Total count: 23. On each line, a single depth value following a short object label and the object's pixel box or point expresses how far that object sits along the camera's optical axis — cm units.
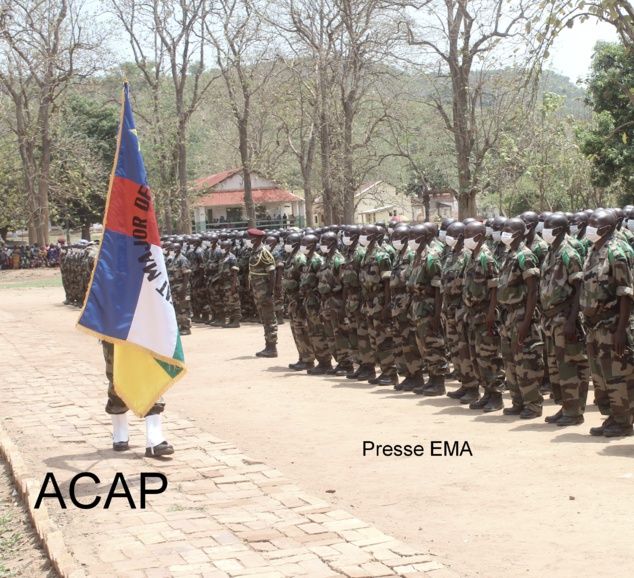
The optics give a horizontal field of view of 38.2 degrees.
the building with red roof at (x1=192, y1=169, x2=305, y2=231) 5962
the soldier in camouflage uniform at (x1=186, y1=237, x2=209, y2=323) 2195
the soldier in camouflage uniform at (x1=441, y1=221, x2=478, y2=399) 999
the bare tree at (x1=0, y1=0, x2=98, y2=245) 4122
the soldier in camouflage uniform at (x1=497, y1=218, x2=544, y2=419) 895
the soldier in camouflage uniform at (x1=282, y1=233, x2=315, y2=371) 1329
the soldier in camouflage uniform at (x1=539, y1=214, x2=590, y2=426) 845
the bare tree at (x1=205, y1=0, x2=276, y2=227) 3509
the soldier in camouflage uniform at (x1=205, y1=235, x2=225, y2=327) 2081
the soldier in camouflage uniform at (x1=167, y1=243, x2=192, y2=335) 1892
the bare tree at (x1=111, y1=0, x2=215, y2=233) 3759
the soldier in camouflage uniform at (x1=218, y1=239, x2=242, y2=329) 2030
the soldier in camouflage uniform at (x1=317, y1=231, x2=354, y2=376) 1257
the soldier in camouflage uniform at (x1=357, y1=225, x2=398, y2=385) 1170
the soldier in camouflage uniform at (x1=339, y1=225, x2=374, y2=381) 1215
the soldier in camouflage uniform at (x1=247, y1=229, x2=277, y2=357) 1471
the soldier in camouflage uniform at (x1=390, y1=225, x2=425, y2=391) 1110
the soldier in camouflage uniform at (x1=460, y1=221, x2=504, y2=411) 953
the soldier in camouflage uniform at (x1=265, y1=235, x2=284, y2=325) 1654
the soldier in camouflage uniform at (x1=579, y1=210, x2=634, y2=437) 773
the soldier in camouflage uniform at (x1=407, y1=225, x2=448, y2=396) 1056
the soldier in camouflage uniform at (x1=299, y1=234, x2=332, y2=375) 1299
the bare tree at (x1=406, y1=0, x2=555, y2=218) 2175
